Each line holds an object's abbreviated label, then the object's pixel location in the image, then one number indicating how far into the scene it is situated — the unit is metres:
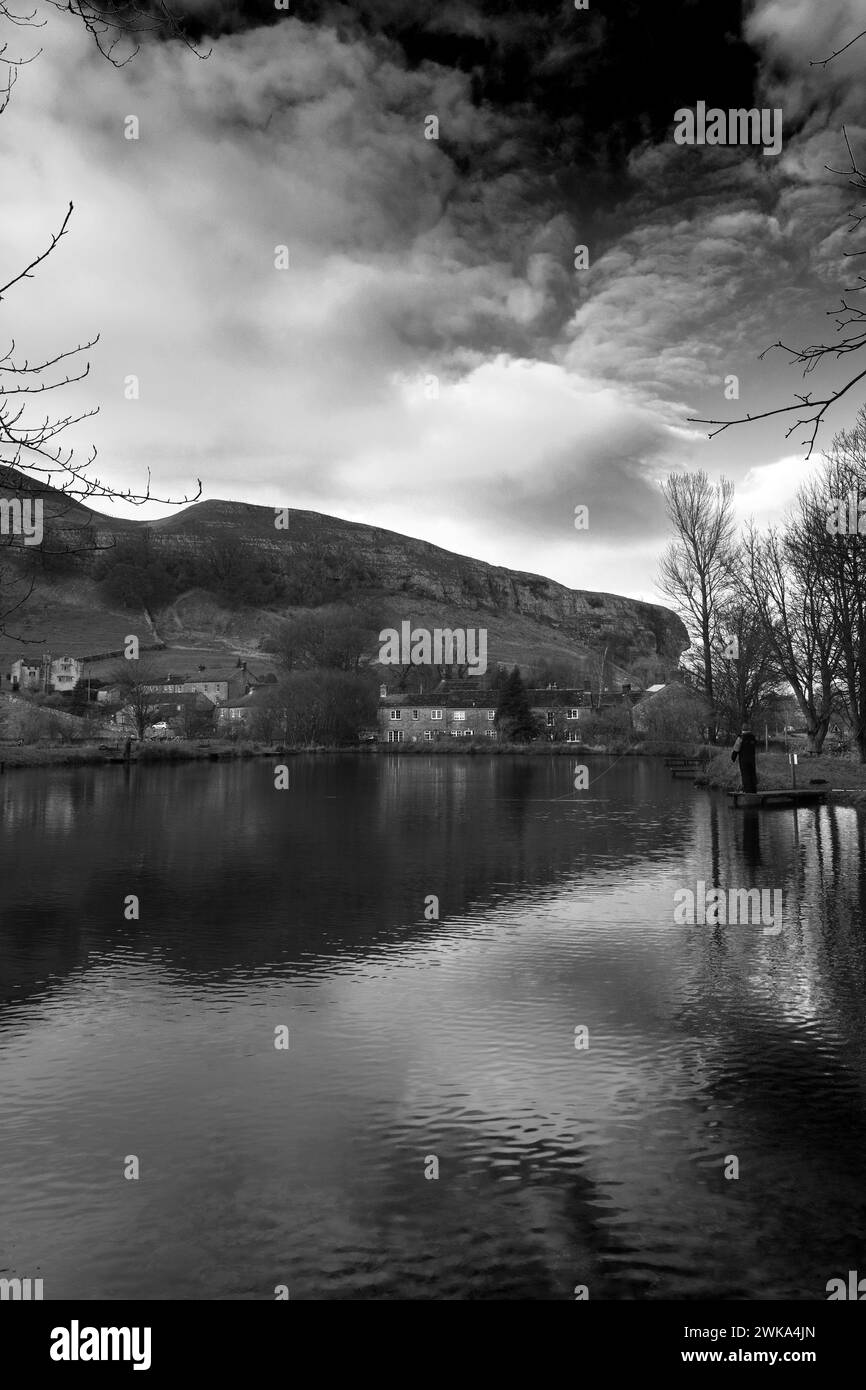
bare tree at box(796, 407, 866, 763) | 27.79
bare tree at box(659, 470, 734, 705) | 50.53
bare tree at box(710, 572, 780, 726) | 46.09
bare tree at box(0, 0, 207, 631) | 4.34
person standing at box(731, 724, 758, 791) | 29.47
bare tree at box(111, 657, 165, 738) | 80.44
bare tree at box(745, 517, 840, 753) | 41.12
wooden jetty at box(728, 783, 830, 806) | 28.56
